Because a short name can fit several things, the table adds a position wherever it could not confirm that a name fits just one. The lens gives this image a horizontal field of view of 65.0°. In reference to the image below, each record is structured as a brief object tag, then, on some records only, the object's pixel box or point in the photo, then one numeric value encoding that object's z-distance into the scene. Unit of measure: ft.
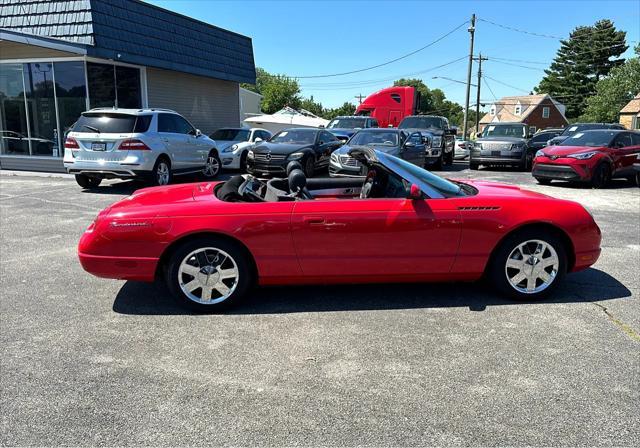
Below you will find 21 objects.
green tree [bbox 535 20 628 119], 240.53
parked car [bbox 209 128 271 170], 53.11
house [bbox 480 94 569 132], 244.42
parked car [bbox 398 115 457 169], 56.39
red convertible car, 13.67
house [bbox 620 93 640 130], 150.30
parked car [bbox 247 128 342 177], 45.62
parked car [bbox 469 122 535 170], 55.98
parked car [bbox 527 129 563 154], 60.90
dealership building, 45.98
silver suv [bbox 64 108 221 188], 34.58
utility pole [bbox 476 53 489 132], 146.82
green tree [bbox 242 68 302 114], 228.63
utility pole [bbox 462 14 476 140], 119.55
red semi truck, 88.07
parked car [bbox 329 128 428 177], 42.06
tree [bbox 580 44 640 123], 166.40
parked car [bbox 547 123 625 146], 61.26
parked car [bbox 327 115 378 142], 69.44
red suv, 41.57
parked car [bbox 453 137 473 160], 82.33
